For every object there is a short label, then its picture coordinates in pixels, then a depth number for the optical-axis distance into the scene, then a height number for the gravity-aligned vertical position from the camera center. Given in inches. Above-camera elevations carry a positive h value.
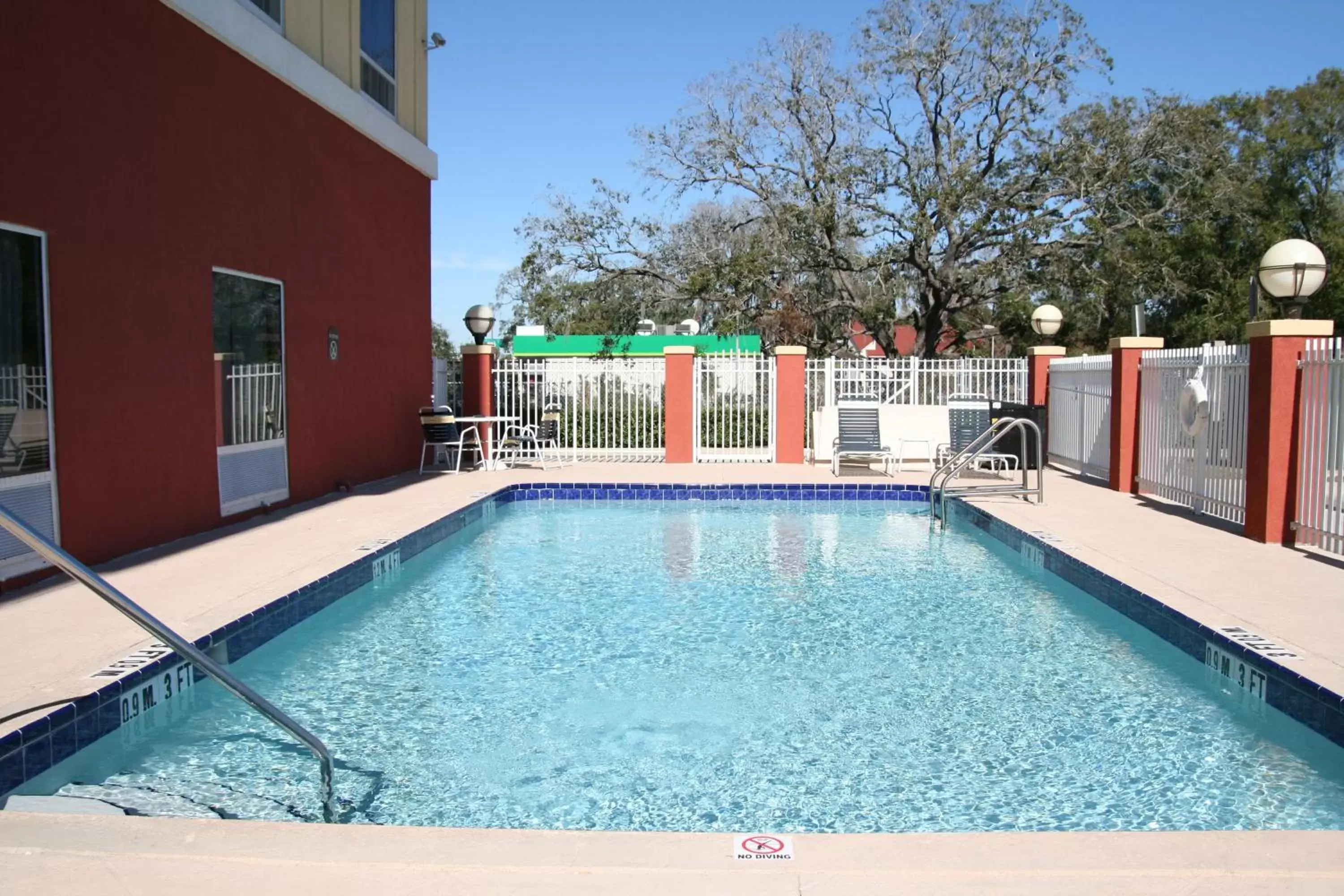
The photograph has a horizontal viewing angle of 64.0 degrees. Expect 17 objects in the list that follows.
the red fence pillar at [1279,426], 304.2 -9.6
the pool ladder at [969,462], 402.3 -32.0
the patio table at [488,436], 525.7 -24.3
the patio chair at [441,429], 505.7 -18.1
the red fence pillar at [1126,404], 430.3 -5.1
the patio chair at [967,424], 511.8 -15.8
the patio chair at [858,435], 512.4 -21.2
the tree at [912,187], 728.3 +145.3
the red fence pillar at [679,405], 573.3 -7.5
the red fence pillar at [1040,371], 581.6 +10.9
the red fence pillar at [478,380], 592.7 +6.1
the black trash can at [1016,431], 481.4 -15.7
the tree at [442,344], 1589.6 +79.5
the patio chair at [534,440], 528.7 -25.2
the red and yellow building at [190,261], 239.8 +37.5
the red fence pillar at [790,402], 573.3 -5.9
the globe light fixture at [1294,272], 311.0 +34.9
